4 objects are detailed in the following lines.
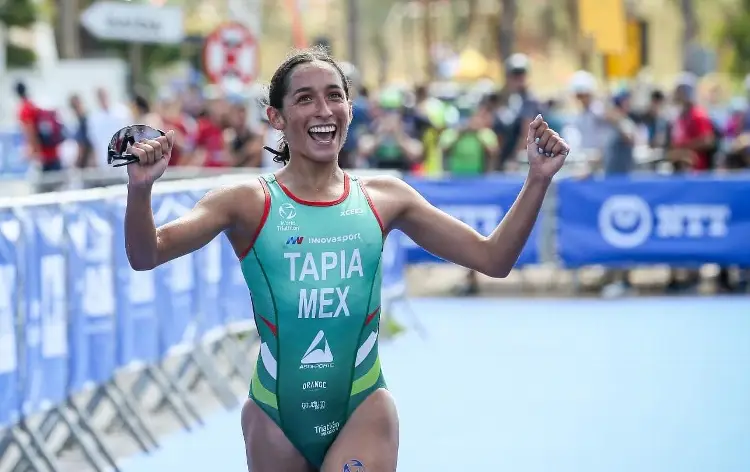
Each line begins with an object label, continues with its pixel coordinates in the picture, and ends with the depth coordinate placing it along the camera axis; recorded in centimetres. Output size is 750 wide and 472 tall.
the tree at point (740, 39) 6544
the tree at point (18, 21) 4625
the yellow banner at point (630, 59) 3822
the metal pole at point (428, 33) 7329
